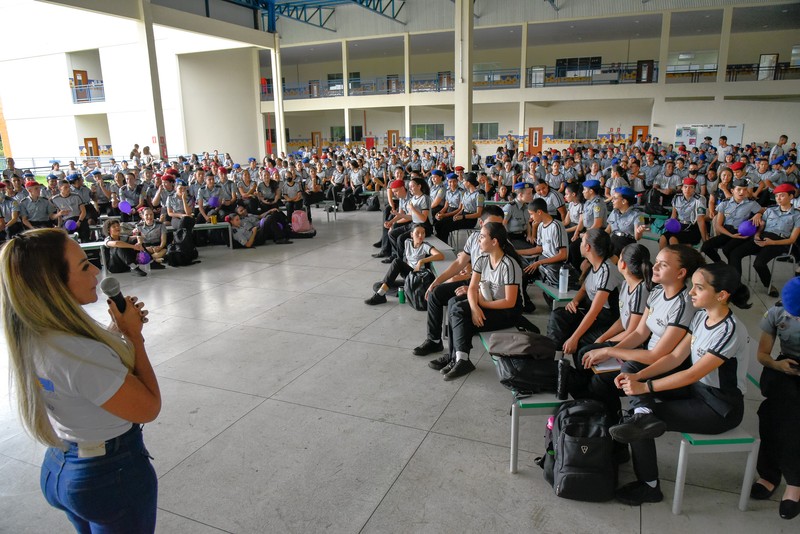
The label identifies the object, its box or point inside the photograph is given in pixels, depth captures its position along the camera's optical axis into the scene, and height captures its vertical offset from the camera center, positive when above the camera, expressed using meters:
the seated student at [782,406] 2.64 -1.40
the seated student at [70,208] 9.31 -1.04
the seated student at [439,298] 4.86 -1.44
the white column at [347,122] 25.34 +1.10
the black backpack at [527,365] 3.09 -1.34
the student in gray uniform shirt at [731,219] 6.93 -1.11
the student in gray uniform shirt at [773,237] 6.47 -1.26
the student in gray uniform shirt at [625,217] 6.35 -0.97
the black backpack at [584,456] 2.76 -1.68
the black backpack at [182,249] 8.73 -1.71
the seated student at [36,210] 8.90 -1.02
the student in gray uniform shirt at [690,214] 7.40 -1.12
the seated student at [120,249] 8.12 -1.60
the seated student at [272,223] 10.23 -1.55
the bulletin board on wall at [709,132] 21.31 +0.24
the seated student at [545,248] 5.56 -1.19
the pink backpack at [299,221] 10.91 -1.58
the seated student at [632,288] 3.45 -1.00
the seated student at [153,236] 8.54 -1.46
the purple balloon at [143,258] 8.13 -1.70
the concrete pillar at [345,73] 24.47 +3.38
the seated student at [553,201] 8.26 -0.98
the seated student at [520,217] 7.82 -1.13
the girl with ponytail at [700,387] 2.56 -1.29
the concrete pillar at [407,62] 23.27 +3.66
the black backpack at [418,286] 5.94 -1.64
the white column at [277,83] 23.31 +2.84
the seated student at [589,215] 6.81 -0.99
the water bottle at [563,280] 4.57 -1.23
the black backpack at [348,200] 14.59 -1.55
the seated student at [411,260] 6.05 -1.38
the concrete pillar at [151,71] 15.38 +2.31
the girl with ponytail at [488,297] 4.20 -1.27
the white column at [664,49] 19.66 +3.49
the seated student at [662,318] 2.96 -1.05
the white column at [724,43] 18.91 +3.54
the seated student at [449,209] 8.97 -1.19
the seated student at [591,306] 3.82 -1.30
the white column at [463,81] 13.49 +1.64
